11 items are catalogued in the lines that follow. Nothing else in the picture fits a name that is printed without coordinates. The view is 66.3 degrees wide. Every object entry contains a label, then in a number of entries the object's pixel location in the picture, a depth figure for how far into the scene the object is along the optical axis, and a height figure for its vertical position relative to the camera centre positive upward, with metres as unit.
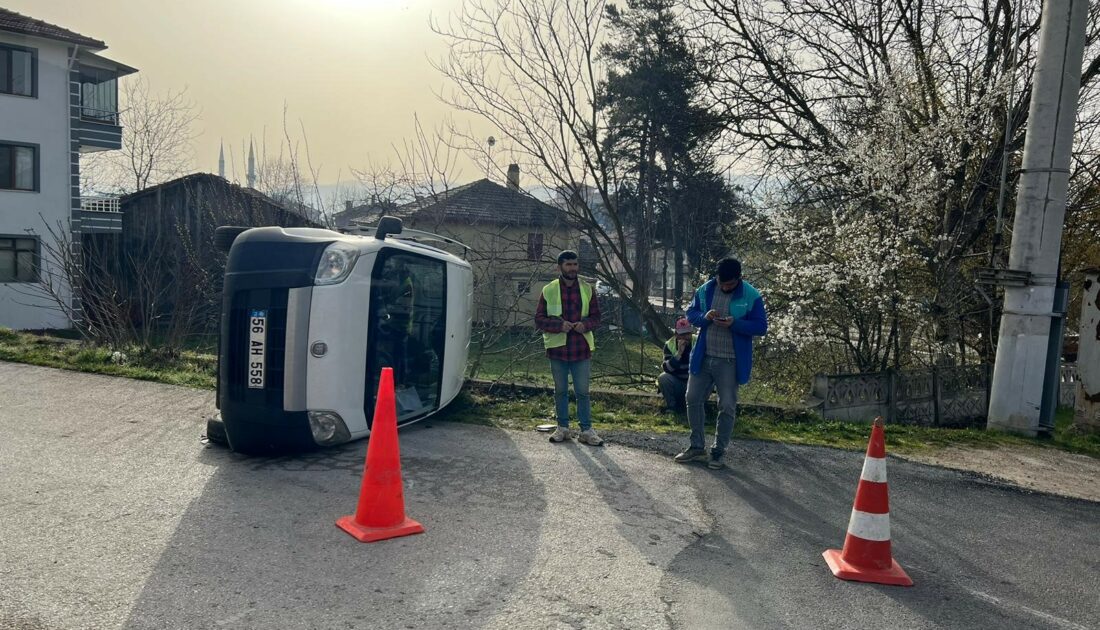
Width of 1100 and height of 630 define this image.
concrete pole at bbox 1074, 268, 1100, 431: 8.80 -0.65
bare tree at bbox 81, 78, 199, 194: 26.28 +2.54
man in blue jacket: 6.44 -0.54
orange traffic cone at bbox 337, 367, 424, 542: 4.68 -1.35
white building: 27.94 +3.06
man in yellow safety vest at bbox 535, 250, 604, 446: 7.20 -0.62
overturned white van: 5.98 -0.65
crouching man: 8.41 -0.97
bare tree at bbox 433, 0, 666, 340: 11.67 +1.35
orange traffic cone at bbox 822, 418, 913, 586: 4.32 -1.31
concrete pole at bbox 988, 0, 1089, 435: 8.43 +0.88
